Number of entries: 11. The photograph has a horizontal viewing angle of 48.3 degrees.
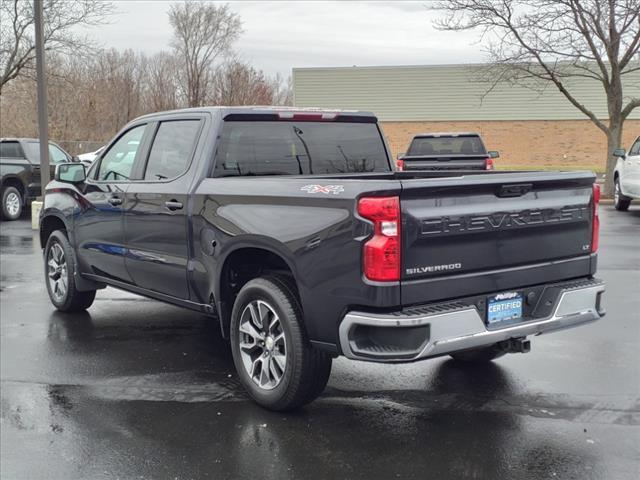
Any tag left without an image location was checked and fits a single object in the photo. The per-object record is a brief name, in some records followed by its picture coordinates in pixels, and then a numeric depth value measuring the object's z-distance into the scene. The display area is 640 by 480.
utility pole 14.10
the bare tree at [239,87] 42.66
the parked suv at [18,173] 16.08
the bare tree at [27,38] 23.84
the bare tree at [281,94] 60.99
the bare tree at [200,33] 48.88
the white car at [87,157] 22.17
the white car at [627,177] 15.60
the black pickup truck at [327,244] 3.82
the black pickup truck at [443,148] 14.01
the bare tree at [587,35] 19.44
